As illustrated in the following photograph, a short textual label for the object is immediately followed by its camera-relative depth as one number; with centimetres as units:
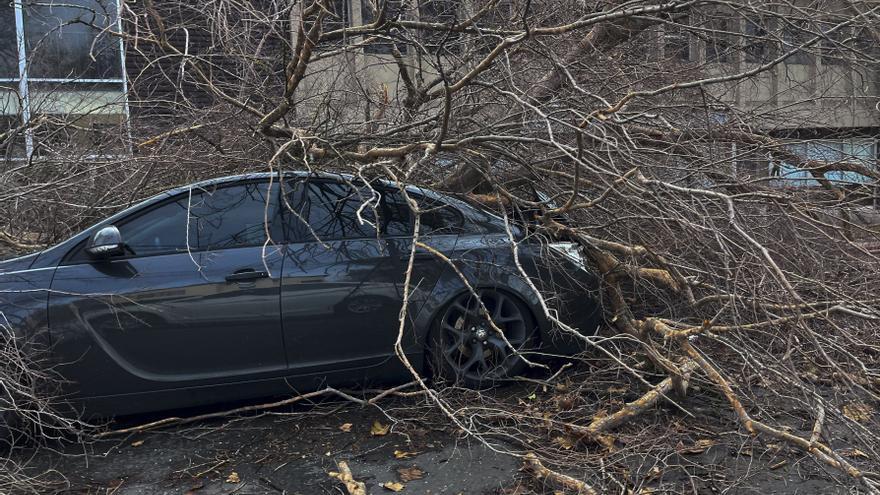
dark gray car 402
